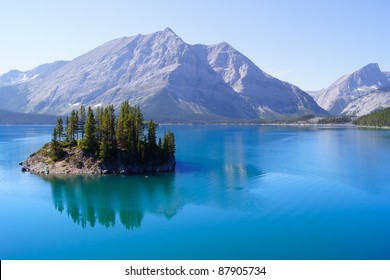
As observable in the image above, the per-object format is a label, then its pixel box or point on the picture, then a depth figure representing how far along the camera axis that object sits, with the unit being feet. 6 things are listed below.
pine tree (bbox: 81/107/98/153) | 359.05
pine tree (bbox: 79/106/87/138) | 431.84
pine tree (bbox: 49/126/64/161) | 366.37
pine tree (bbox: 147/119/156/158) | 372.79
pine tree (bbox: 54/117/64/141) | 411.46
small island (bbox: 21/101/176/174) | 352.69
